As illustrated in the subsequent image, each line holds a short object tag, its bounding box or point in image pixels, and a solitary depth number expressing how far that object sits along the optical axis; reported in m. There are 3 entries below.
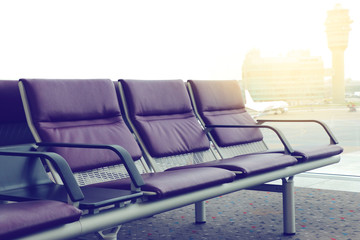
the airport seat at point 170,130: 2.60
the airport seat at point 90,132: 2.02
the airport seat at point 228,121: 3.11
